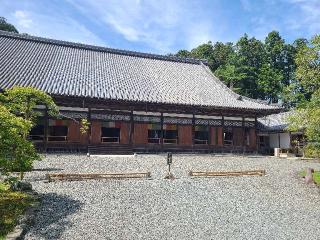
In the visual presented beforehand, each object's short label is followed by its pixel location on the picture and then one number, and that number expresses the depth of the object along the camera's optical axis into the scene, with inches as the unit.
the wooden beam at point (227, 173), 432.6
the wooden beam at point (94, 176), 366.6
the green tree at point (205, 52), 1751.2
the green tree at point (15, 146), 251.7
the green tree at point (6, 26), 1661.6
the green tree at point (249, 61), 1527.7
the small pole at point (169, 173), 408.7
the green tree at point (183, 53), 1823.5
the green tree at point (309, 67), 498.0
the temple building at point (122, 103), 624.6
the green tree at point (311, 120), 456.0
